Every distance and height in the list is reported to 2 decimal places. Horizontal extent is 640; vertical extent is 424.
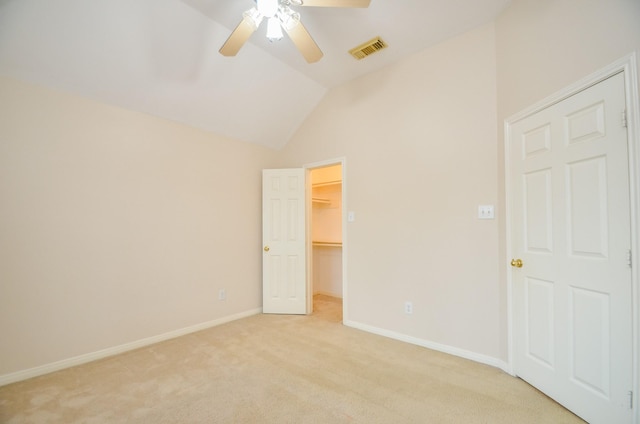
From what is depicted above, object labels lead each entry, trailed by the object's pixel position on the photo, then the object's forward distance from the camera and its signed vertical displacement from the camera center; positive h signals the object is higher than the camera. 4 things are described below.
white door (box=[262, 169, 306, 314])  3.89 -0.38
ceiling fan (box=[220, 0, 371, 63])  1.71 +1.36
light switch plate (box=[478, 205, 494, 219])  2.43 +0.03
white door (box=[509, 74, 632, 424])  1.50 -0.26
